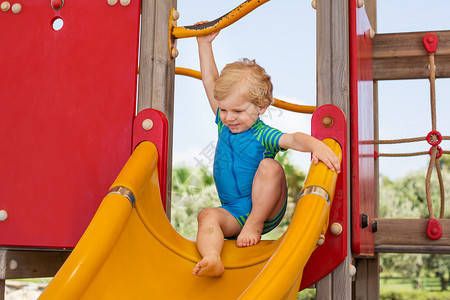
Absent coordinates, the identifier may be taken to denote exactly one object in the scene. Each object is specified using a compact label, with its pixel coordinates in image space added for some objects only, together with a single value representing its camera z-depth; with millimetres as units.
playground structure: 1491
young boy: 1521
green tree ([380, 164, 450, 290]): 13953
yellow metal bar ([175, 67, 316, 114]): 2383
